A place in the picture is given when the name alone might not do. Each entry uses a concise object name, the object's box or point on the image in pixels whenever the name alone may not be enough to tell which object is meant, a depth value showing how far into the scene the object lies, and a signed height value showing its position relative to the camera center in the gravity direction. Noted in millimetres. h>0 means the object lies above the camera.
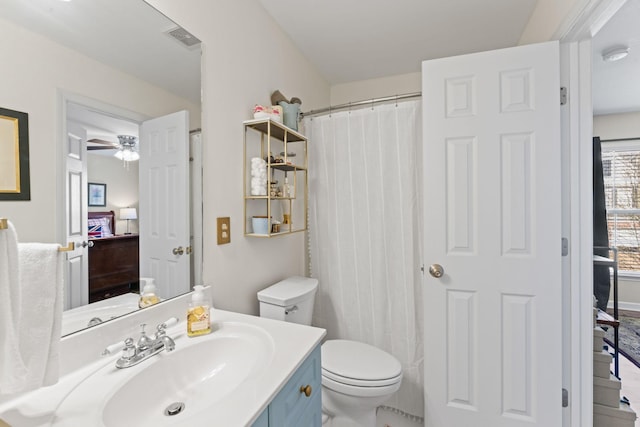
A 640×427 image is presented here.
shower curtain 1718 -114
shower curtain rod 1617 +687
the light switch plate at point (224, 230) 1296 -77
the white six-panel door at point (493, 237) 1372 -127
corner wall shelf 1475 +200
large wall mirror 769 +471
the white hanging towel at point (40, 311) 560 -197
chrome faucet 805 -404
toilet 1352 -779
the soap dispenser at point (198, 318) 988 -369
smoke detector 2004 +1144
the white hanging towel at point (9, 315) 521 -187
